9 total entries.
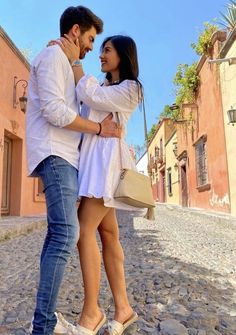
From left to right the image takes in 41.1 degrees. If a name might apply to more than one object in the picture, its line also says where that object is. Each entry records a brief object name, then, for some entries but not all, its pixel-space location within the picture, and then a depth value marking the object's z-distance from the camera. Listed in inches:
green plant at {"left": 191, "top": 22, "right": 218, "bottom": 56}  396.2
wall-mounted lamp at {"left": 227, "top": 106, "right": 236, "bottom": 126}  293.1
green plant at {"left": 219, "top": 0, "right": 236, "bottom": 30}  331.9
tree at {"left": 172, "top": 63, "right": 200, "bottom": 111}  473.1
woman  54.5
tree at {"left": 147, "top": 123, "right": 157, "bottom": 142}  1165.2
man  48.9
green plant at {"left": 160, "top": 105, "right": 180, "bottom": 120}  568.9
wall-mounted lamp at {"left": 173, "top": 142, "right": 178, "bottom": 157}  689.6
